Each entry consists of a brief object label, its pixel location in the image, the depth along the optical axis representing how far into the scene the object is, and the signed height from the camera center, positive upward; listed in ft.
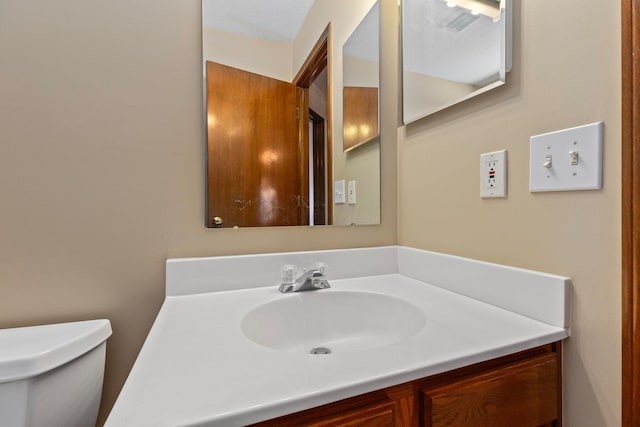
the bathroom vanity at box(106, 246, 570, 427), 1.32 -0.80
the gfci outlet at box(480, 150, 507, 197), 2.34 +0.26
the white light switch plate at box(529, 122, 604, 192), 1.78 +0.30
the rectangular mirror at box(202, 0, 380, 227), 2.98 +1.00
